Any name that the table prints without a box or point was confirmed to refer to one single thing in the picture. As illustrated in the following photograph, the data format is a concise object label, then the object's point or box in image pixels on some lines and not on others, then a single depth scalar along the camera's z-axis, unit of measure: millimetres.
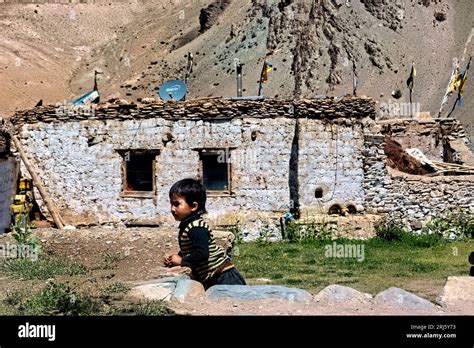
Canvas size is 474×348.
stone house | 15680
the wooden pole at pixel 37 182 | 16134
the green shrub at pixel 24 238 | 10961
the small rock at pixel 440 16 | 39531
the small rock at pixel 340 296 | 6378
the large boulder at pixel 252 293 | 6133
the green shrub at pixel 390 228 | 15469
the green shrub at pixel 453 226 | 16109
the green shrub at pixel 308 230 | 15523
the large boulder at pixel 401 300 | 6184
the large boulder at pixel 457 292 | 6543
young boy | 5926
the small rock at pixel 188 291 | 6141
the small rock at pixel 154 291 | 6306
